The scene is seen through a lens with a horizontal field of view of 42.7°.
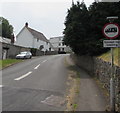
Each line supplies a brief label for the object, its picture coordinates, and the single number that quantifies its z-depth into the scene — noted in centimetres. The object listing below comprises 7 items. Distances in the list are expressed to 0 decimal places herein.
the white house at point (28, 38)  5338
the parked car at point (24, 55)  3007
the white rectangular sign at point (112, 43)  636
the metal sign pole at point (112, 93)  580
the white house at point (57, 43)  8932
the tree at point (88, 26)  1527
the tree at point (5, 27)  6153
